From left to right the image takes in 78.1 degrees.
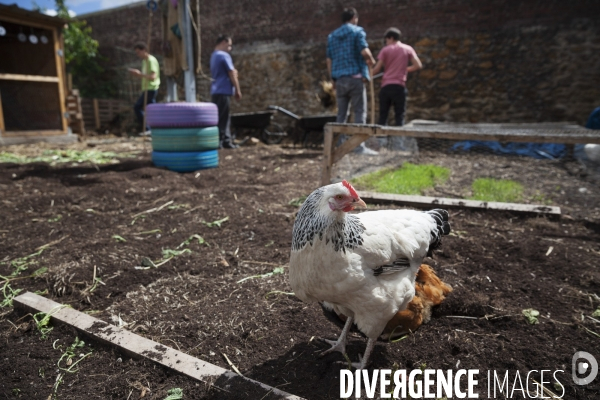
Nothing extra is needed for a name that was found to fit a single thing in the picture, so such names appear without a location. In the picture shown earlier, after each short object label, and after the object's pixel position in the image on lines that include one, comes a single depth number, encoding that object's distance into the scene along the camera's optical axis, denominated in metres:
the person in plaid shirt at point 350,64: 5.73
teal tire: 5.25
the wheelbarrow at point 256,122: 8.75
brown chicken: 1.88
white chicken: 1.53
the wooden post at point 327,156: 3.91
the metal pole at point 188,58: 5.83
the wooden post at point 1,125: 7.89
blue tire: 5.31
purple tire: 5.16
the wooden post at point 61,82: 8.92
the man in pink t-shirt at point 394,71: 6.18
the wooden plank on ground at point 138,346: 1.53
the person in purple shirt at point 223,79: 7.03
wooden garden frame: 3.20
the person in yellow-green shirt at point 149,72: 7.39
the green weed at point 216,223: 3.41
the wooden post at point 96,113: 12.20
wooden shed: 8.59
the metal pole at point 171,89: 6.51
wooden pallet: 12.20
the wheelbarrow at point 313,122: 8.15
